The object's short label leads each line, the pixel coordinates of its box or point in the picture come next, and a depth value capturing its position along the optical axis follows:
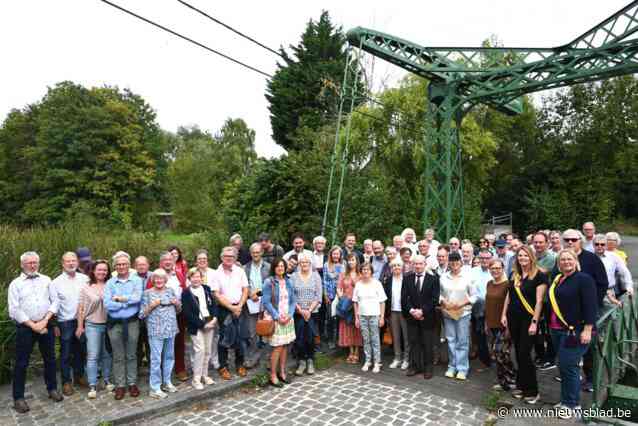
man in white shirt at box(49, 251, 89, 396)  5.23
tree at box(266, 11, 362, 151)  27.42
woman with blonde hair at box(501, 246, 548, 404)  4.97
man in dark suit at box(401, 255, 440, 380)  5.92
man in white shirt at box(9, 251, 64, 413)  4.88
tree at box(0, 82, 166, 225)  29.78
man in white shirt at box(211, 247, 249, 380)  5.89
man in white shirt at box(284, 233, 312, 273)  6.77
